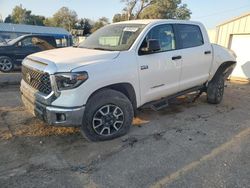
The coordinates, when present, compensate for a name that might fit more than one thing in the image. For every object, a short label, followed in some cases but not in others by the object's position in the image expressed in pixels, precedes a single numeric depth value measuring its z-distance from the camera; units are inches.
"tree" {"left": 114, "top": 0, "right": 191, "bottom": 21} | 1766.7
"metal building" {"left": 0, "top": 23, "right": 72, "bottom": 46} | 970.7
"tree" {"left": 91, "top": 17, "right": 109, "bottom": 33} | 2314.0
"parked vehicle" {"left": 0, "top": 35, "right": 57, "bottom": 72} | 414.3
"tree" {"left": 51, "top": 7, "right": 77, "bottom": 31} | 2417.6
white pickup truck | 131.4
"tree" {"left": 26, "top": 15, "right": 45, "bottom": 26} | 2621.1
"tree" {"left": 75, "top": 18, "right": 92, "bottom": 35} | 2263.7
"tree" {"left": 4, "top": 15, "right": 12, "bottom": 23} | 2795.3
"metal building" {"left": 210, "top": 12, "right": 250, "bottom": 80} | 419.2
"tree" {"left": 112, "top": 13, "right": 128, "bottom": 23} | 1880.5
